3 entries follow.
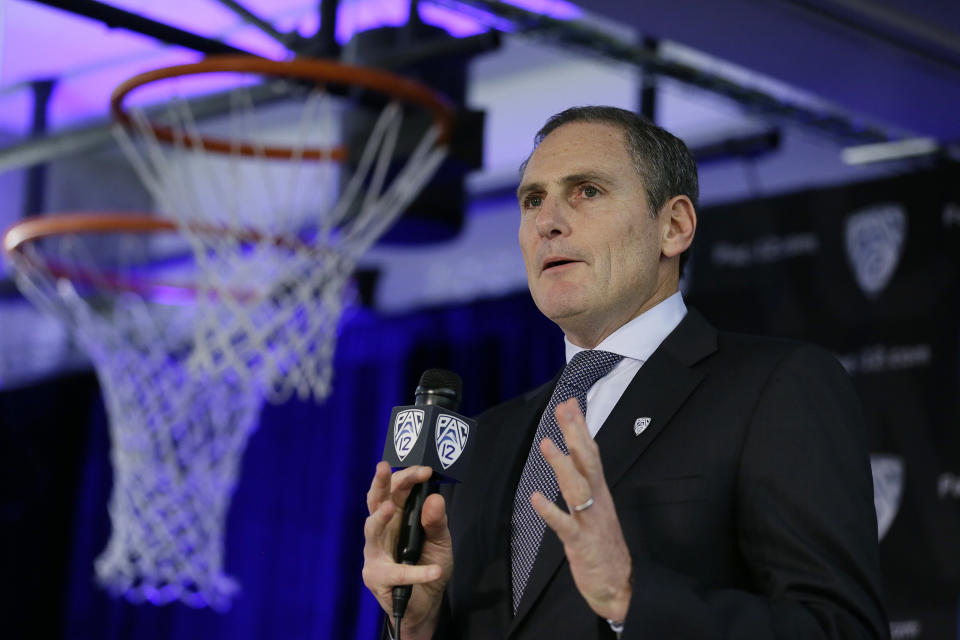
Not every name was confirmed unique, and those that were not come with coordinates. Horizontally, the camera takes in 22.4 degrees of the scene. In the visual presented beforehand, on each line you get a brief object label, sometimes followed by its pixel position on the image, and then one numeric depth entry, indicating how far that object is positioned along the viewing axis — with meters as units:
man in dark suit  2.80
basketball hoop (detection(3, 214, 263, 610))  11.18
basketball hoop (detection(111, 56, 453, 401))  9.09
